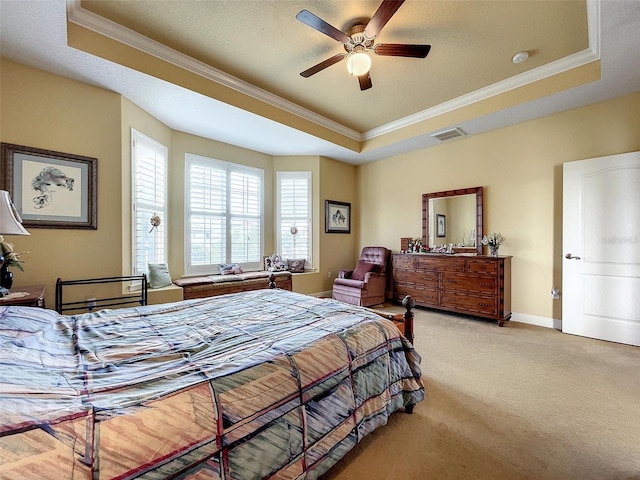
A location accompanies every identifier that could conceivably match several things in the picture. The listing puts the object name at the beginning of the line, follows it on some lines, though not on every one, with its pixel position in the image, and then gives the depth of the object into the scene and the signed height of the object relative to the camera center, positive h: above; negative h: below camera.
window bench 3.82 -0.64
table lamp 1.84 +0.15
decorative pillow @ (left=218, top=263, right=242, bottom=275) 4.55 -0.47
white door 3.03 -0.10
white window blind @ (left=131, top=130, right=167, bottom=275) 3.47 +0.57
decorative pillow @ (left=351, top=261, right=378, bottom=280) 4.95 -0.53
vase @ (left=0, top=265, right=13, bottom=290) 2.14 -0.29
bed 0.77 -0.54
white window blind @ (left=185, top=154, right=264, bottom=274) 4.45 +0.45
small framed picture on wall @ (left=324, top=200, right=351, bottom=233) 5.53 +0.49
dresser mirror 4.34 +0.35
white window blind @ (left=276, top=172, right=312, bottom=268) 5.43 +0.54
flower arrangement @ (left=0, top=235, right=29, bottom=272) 2.10 -0.10
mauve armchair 4.61 -0.71
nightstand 1.88 -0.40
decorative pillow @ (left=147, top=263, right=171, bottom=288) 3.64 -0.47
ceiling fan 2.06 +1.68
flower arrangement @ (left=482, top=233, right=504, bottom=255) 4.02 -0.02
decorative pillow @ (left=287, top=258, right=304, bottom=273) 5.20 -0.47
